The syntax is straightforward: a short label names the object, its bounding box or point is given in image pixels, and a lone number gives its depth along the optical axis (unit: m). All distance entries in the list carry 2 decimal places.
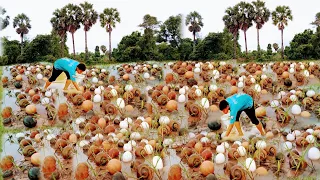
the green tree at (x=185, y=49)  21.51
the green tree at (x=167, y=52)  21.11
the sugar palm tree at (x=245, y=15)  23.39
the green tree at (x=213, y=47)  21.72
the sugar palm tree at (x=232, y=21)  23.50
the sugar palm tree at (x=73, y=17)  21.05
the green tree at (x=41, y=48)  22.11
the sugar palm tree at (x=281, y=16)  25.19
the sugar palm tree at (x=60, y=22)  21.14
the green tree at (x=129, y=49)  23.00
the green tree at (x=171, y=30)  22.53
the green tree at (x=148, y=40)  21.92
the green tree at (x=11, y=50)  22.80
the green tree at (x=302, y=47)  26.34
